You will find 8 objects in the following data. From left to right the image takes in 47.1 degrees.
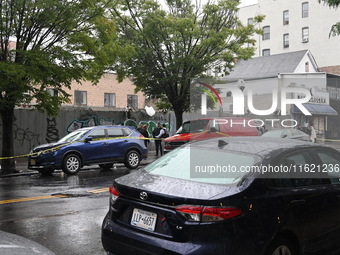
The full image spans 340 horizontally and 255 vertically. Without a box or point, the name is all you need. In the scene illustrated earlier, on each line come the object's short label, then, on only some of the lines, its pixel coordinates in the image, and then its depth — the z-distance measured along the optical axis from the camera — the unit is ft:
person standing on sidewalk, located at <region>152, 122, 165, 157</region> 70.00
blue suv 45.44
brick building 136.42
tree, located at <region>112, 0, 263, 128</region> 65.41
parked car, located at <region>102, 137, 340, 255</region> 12.05
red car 57.21
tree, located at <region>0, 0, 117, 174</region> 42.54
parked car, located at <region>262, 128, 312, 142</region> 54.64
